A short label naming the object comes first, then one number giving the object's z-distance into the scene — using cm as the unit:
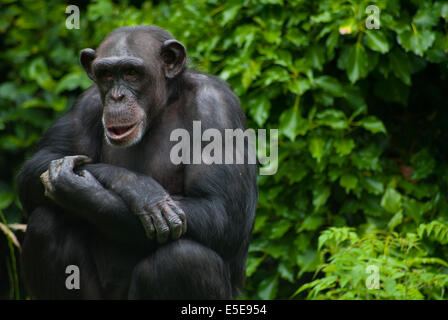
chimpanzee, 675
